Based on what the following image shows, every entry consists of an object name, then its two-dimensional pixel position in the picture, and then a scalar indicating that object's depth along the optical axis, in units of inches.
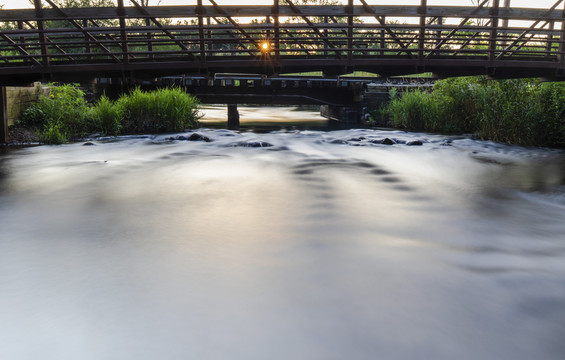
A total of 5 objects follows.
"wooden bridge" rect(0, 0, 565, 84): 457.1
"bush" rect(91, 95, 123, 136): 590.2
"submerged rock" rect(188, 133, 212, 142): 584.1
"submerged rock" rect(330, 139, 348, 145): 609.7
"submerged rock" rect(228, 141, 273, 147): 566.3
